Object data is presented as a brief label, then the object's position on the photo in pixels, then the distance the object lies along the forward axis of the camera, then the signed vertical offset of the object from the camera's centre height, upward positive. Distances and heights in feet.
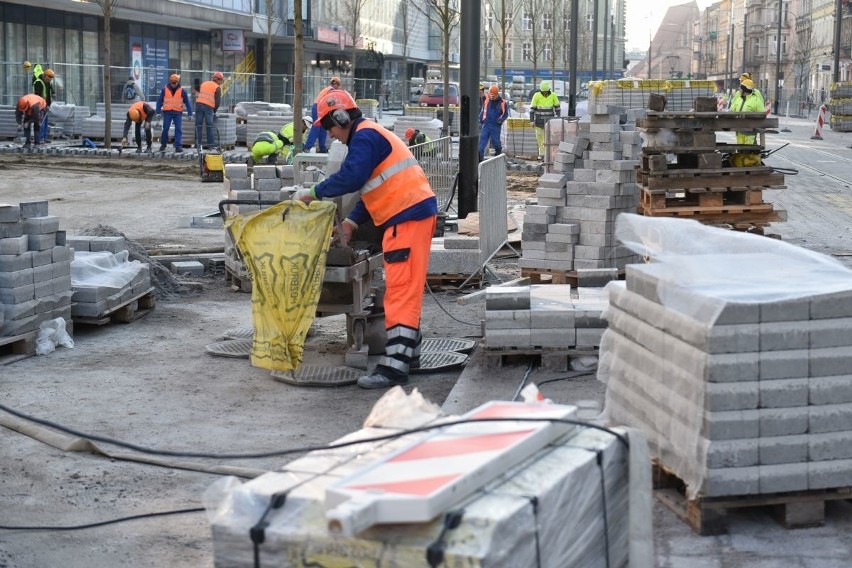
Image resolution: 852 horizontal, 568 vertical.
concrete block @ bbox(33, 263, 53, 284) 30.53 -3.69
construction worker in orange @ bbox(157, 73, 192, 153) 97.45 +1.78
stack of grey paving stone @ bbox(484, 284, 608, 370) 27.14 -4.29
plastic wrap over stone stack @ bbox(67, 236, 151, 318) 32.94 -4.25
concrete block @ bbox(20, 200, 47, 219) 30.89 -2.11
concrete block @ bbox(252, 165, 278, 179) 41.96 -1.50
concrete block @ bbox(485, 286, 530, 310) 27.32 -3.75
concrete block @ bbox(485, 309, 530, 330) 27.25 -4.16
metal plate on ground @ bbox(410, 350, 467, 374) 29.14 -5.57
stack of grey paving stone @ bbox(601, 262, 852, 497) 16.42 -3.55
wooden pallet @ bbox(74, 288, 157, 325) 33.22 -5.23
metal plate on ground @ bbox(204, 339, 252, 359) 30.73 -5.60
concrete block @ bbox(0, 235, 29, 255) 29.72 -2.91
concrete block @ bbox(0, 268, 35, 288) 29.68 -3.71
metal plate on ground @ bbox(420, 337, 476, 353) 31.24 -5.51
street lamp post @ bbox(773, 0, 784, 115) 245.04 +12.35
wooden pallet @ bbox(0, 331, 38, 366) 30.22 -5.54
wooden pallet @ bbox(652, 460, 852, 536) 16.81 -5.15
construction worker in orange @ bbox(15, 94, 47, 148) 99.81 +1.15
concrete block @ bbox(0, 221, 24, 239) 30.14 -2.57
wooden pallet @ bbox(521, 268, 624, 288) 37.78 -4.49
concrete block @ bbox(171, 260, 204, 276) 42.32 -4.84
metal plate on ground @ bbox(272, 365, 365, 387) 27.89 -5.69
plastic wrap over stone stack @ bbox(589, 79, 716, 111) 103.65 +3.59
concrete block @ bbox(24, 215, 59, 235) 30.83 -2.50
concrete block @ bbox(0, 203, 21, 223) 30.12 -2.16
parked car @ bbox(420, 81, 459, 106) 159.63 +4.69
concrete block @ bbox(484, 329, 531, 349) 27.27 -4.58
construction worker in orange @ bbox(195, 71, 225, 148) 98.63 +1.93
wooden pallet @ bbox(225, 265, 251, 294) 39.93 -5.07
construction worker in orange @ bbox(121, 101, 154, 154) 96.94 +0.89
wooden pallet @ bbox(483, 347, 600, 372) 27.14 -4.97
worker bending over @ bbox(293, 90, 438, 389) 26.73 -1.56
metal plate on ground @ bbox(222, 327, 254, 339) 32.86 -5.51
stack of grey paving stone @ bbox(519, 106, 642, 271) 37.40 -2.14
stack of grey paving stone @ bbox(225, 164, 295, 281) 40.83 -1.92
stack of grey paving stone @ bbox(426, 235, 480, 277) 39.50 -4.09
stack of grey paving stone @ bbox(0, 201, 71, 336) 29.81 -3.55
